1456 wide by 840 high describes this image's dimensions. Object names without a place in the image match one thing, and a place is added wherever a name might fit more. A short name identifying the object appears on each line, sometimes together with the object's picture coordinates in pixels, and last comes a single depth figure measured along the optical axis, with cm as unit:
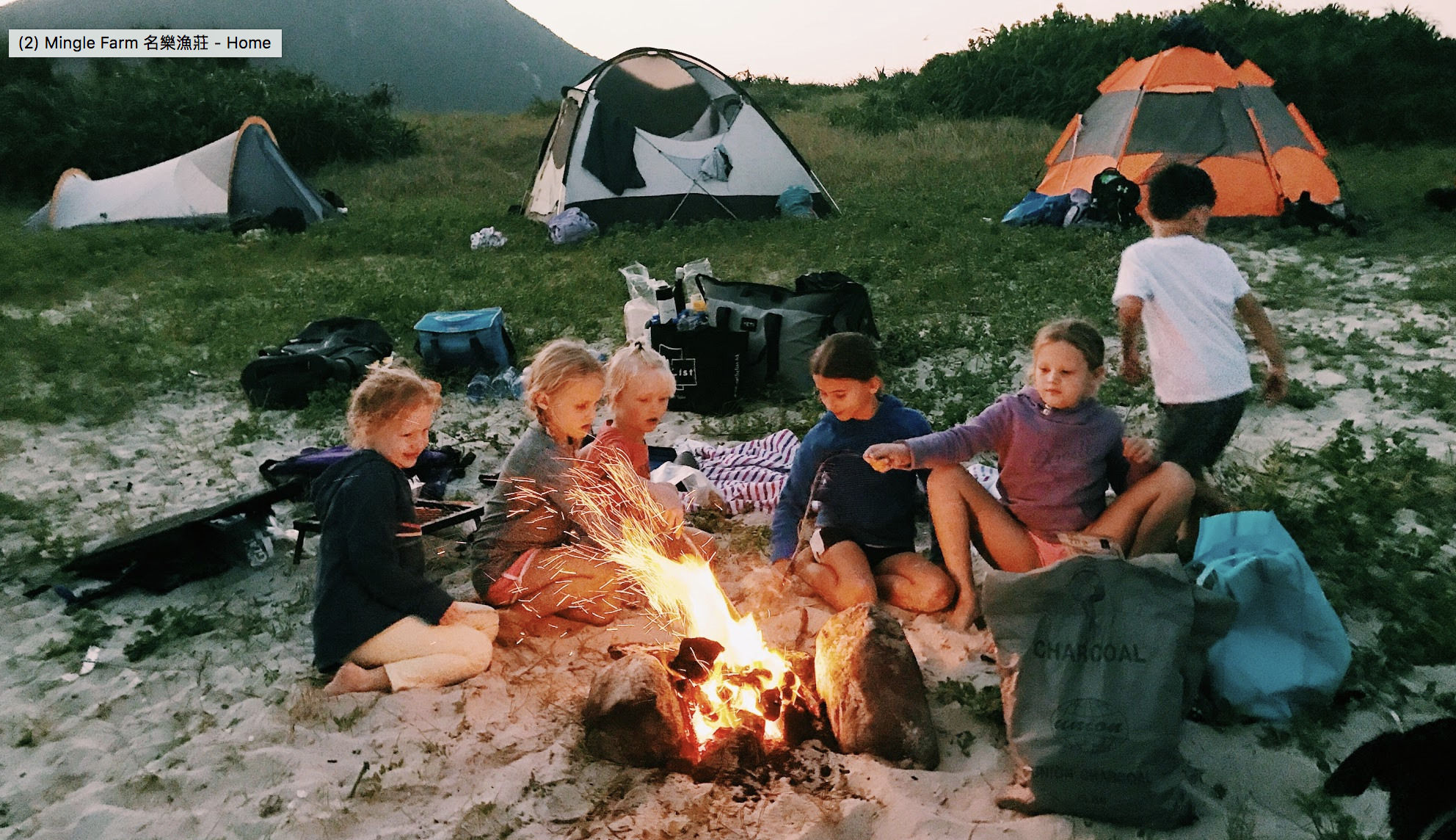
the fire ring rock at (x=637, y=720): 329
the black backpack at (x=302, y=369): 745
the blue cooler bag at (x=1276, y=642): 330
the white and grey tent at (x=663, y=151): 1410
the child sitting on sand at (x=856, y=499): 418
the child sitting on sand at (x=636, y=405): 436
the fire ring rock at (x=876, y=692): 324
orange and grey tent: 1197
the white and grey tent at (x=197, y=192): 1570
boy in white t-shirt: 423
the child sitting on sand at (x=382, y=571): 370
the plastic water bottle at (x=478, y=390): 755
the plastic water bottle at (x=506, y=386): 761
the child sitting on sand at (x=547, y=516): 409
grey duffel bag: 730
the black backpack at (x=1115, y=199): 1209
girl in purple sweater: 384
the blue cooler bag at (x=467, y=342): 794
